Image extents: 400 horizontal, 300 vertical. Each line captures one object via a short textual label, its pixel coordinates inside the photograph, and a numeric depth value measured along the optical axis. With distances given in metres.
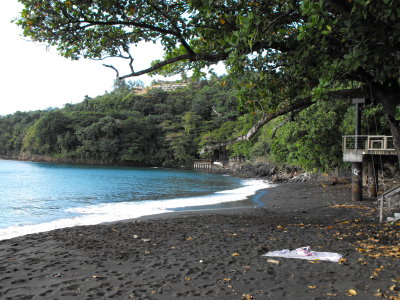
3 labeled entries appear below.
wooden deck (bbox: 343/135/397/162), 14.35
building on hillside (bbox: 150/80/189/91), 117.99
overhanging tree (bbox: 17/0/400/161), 5.94
